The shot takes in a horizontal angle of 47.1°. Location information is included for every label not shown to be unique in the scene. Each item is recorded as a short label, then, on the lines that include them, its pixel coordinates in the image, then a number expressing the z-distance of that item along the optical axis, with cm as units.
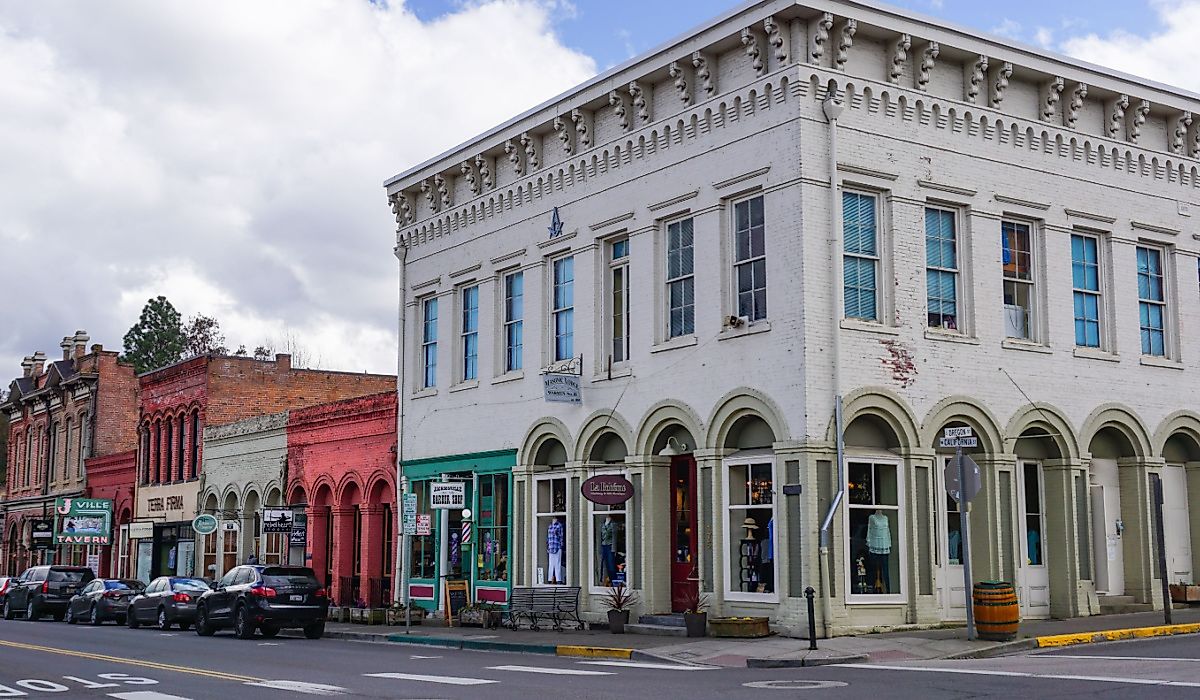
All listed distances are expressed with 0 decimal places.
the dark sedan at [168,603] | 3116
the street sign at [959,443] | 1873
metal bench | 2462
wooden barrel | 1839
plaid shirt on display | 2581
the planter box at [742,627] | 2030
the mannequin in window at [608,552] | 2447
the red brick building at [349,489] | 3228
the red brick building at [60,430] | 5172
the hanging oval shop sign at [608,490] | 2334
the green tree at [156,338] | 7619
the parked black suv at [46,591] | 3938
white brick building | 2097
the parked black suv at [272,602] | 2642
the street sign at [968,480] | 1842
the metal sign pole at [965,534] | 1834
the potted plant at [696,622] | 2123
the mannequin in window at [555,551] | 2569
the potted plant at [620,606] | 2286
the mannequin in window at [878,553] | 2086
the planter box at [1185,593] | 2411
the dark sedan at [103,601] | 3519
